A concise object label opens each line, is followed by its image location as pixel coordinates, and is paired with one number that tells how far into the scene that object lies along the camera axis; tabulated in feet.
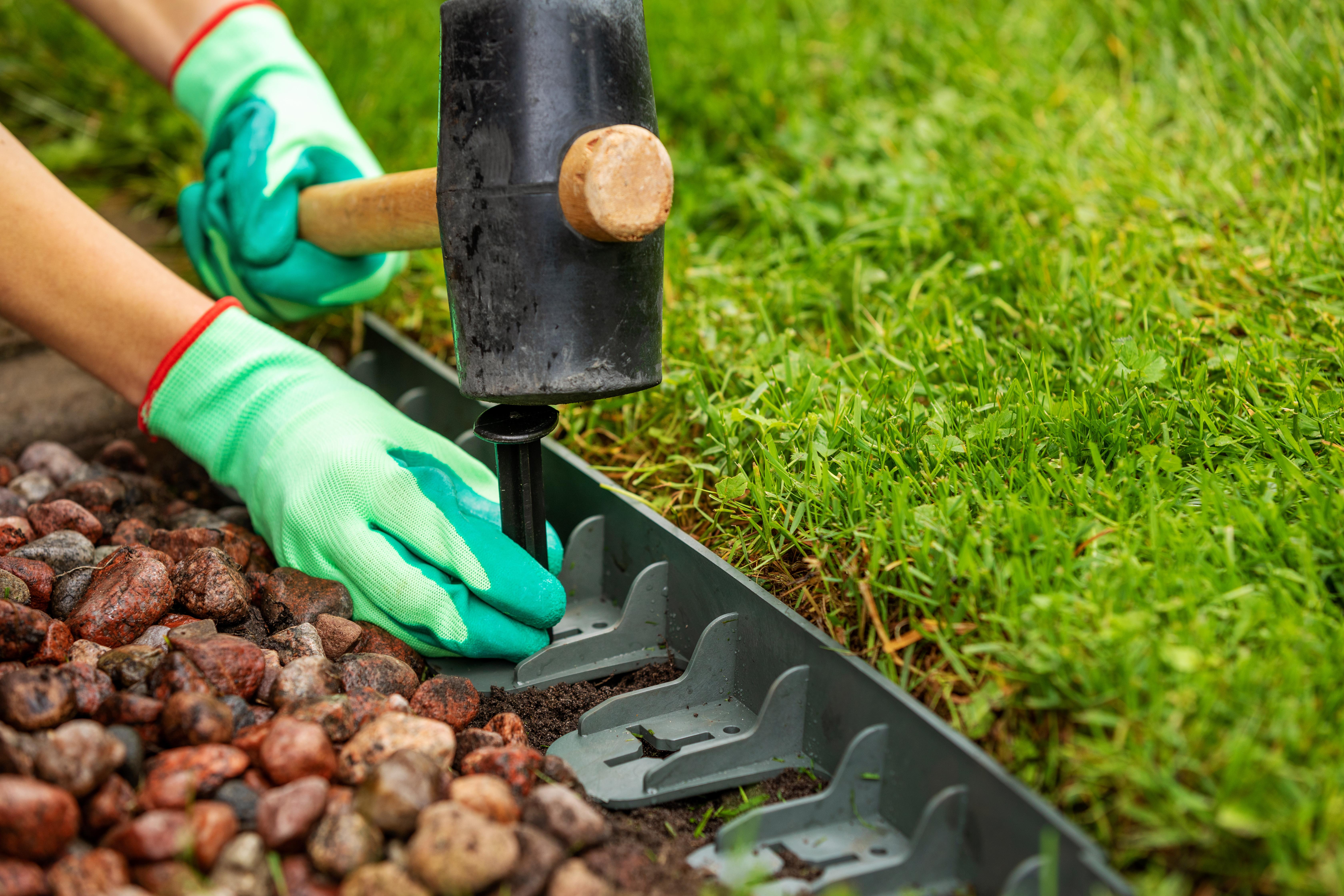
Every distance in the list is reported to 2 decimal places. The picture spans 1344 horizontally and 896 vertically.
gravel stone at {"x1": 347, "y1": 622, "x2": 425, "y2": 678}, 3.44
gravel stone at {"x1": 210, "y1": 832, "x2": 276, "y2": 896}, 3.07
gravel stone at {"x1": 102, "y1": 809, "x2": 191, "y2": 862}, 3.08
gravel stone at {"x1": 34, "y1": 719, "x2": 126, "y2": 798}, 3.10
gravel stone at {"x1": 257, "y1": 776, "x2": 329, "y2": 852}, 3.11
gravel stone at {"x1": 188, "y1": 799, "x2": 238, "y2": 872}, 3.09
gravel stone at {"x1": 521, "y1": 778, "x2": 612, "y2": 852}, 3.15
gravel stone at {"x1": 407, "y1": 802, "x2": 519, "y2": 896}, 3.07
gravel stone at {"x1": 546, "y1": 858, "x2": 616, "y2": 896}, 3.09
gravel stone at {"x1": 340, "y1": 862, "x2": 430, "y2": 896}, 3.06
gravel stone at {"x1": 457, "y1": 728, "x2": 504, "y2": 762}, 3.28
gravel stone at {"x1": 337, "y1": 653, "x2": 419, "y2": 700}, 3.35
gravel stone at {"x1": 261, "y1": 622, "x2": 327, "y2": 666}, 3.38
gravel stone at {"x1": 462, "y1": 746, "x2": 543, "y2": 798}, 3.22
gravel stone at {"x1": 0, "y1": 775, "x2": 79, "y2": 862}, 3.05
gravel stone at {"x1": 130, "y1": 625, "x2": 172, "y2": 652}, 3.35
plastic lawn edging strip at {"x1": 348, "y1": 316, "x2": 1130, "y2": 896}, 3.13
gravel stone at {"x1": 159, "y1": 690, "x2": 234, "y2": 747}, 3.19
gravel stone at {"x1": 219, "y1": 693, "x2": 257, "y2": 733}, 3.25
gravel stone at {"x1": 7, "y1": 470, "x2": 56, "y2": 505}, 3.72
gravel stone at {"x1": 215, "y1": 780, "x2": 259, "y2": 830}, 3.14
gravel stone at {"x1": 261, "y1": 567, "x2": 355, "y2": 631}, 3.46
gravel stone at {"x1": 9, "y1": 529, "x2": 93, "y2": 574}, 3.48
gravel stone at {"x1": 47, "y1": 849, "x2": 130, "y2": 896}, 3.05
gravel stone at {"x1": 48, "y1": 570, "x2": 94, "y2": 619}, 3.39
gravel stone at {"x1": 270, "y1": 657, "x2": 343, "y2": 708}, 3.29
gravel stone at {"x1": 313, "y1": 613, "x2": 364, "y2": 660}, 3.43
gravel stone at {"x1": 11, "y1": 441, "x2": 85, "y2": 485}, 3.80
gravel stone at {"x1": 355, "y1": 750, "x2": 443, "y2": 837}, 3.12
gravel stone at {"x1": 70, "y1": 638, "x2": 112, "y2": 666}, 3.31
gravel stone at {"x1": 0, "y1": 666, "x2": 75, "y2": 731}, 3.16
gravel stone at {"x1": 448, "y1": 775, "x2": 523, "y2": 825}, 3.15
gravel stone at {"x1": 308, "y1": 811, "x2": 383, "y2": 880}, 3.09
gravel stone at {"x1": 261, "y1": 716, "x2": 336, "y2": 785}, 3.17
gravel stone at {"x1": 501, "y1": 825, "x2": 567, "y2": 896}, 3.09
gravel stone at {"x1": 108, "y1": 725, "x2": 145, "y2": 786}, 3.16
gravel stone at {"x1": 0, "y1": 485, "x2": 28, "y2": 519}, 3.64
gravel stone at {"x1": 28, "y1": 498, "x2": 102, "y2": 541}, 3.57
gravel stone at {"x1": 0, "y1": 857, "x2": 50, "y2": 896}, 3.03
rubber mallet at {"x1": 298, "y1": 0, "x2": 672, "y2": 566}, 3.26
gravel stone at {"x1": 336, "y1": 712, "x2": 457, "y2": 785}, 3.20
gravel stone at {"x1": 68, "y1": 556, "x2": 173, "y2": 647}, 3.35
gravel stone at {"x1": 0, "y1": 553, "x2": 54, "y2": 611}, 3.39
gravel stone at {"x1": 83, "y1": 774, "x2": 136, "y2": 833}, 3.11
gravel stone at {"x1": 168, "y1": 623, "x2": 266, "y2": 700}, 3.27
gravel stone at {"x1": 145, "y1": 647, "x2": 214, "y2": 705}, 3.23
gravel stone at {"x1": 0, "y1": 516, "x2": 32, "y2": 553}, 3.52
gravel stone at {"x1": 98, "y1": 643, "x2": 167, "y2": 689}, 3.26
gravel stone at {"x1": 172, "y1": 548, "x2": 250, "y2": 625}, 3.40
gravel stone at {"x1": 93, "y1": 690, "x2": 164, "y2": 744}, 3.20
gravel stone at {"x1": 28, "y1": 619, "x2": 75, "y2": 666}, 3.30
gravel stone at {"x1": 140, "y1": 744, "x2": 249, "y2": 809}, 3.13
